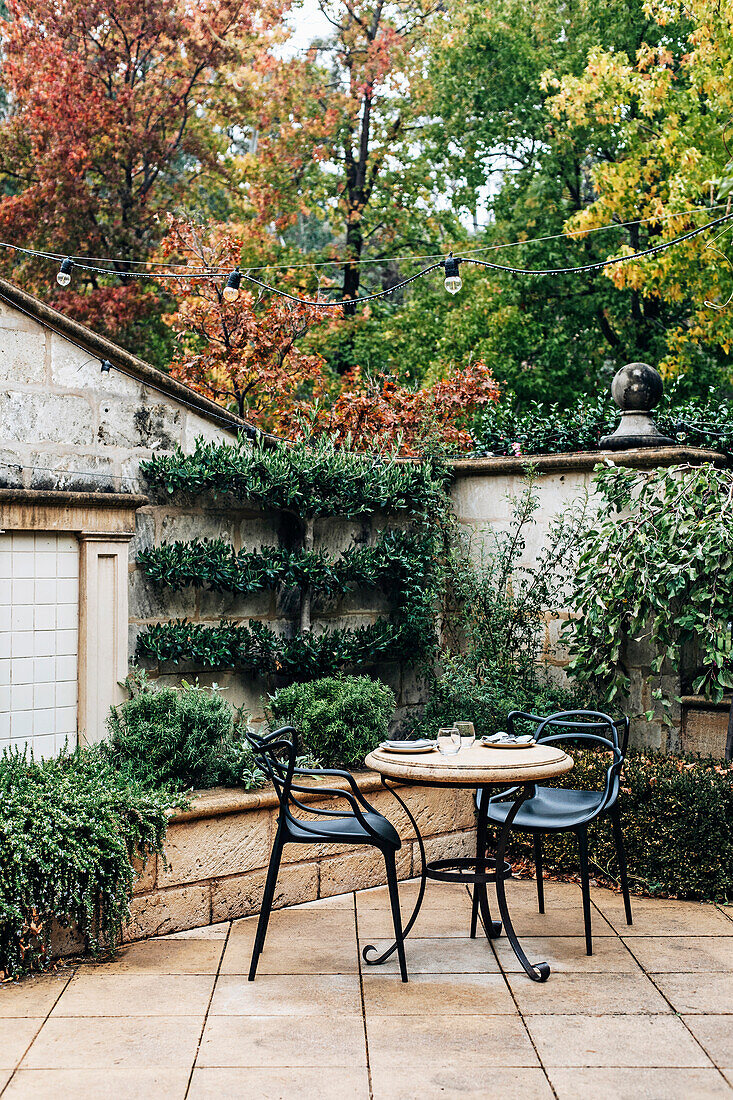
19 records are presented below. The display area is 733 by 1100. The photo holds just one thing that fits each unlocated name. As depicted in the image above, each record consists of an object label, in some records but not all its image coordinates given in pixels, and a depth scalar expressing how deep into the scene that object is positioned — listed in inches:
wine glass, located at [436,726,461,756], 168.1
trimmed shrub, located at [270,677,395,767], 215.6
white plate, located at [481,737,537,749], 173.3
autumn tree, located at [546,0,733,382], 410.3
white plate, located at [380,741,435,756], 170.6
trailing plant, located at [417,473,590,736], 243.1
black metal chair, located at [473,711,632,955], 167.8
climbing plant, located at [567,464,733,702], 215.2
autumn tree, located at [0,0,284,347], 514.0
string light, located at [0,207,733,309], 240.2
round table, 156.5
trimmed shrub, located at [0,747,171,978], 153.7
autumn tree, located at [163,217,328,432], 394.6
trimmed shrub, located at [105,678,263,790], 193.8
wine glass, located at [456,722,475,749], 171.0
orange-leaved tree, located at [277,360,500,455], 335.3
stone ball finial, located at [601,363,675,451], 244.5
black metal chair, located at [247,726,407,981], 155.4
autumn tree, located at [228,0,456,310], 565.0
